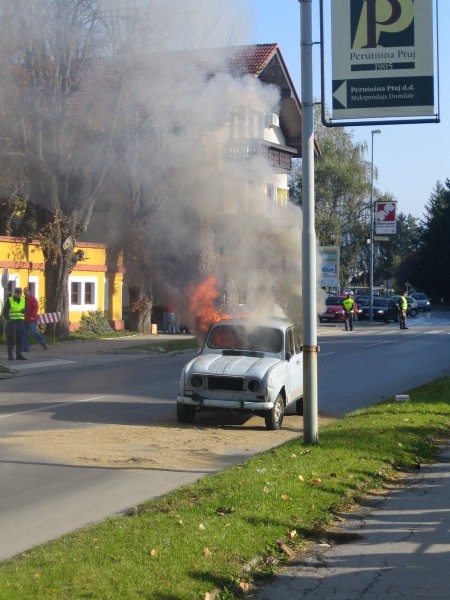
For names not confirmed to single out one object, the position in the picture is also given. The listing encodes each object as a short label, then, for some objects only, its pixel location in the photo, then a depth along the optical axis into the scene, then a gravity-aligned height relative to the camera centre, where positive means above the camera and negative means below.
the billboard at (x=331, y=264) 40.66 +1.07
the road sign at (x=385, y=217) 47.47 +3.66
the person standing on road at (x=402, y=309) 42.03 -1.11
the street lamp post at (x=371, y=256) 50.34 +1.68
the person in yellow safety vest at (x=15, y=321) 21.61 -0.78
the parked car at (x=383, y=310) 52.84 -1.43
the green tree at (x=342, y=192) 59.41 +6.40
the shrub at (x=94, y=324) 31.86 -1.30
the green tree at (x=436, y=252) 77.69 +2.94
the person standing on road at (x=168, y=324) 33.47 -1.37
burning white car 12.33 -1.19
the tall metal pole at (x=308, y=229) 9.85 +0.63
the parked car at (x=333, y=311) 48.94 -1.33
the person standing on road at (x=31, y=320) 24.20 -0.85
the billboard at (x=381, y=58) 10.30 +2.65
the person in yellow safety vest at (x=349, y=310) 40.28 -1.09
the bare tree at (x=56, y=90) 24.17 +5.62
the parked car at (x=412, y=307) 62.79 -1.49
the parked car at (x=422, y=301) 68.56 -1.21
